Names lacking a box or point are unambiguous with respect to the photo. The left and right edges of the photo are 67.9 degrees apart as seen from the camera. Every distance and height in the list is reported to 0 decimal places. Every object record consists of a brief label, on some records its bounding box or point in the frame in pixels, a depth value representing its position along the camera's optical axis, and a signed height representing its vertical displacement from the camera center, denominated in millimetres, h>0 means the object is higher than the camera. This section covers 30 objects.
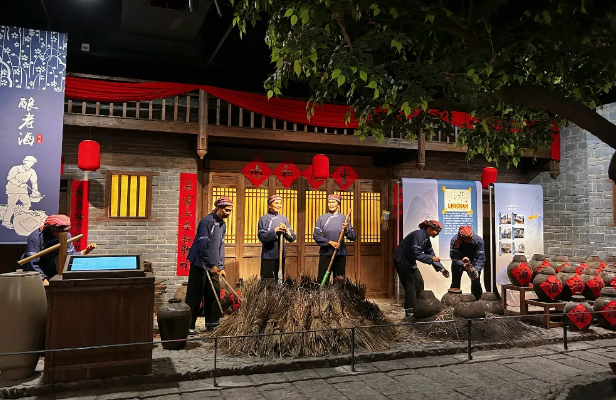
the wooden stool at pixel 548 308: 6469 -1107
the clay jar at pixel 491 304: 6086 -985
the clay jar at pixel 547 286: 6527 -787
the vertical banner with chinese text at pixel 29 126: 6105 +1357
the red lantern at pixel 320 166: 8164 +1110
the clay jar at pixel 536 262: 7531 -556
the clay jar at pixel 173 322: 5145 -1082
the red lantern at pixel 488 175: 9328 +1126
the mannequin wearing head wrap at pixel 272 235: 7203 -113
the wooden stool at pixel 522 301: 6888 -1058
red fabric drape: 6977 +2120
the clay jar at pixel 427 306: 6086 -1017
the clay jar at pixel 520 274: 7086 -673
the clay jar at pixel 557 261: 8158 -572
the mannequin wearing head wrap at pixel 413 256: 6991 -417
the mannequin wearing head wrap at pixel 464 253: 7277 -383
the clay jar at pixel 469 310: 5770 -1019
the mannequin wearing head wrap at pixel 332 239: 7527 -174
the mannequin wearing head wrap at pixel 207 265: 5965 -492
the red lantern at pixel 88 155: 6855 +1060
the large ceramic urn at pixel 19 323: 4102 -888
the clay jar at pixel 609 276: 7091 -704
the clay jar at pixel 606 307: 6375 -1054
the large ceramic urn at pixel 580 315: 6320 -1157
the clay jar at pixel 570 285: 6719 -790
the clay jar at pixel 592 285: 6859 -813
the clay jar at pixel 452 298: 6150 -933
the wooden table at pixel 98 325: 4027 -898
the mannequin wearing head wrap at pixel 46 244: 5230 -215
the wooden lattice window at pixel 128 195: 7602 +531
